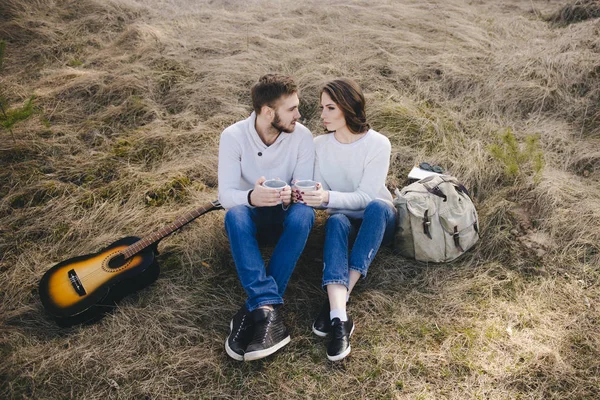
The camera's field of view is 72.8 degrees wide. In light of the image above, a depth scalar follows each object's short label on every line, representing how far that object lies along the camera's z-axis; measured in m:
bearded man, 2.28
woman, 2.40
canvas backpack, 2.78
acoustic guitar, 2.45
